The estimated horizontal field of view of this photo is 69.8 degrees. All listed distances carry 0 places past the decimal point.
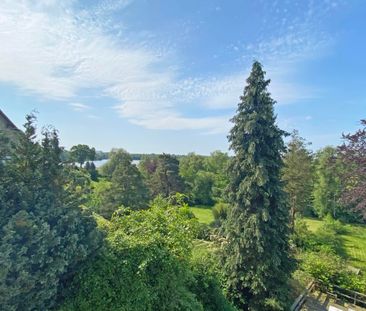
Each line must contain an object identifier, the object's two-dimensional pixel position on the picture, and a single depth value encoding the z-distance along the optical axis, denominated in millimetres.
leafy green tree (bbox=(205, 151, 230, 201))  39566
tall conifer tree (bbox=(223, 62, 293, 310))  9797
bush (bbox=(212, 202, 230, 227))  27133
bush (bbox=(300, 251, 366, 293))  13627
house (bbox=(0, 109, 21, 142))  10117
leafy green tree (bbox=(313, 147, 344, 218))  32188
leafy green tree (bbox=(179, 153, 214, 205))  40844
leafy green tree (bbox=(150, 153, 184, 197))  33781
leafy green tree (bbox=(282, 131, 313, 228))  20688
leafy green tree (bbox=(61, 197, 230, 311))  5047
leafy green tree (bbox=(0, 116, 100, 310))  4137
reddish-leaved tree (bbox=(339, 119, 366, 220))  10156
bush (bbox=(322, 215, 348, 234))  23027
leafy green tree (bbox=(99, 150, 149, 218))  23344
